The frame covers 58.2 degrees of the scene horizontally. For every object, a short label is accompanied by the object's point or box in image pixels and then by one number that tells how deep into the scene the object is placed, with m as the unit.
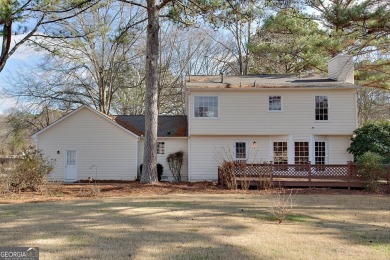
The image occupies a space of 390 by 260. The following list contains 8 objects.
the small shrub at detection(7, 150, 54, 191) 13.78
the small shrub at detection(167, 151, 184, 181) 20.36
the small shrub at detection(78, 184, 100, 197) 13.27
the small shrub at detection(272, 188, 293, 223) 8.27
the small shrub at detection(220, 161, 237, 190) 15.48
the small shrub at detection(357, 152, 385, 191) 14.58
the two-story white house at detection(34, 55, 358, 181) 19.45
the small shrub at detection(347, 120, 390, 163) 17.70
